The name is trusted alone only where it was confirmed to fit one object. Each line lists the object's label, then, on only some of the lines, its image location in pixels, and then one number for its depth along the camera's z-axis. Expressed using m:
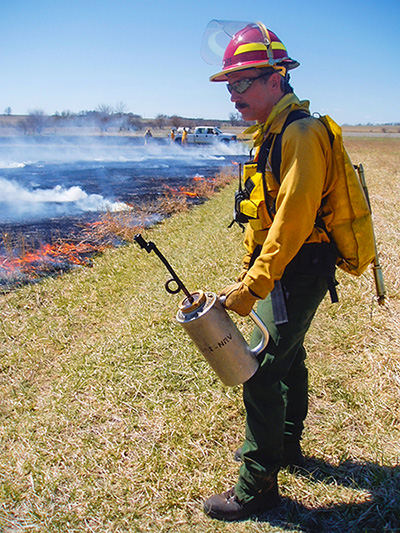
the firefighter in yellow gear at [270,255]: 1.85
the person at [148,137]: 47.41
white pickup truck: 41.72
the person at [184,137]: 43.31
